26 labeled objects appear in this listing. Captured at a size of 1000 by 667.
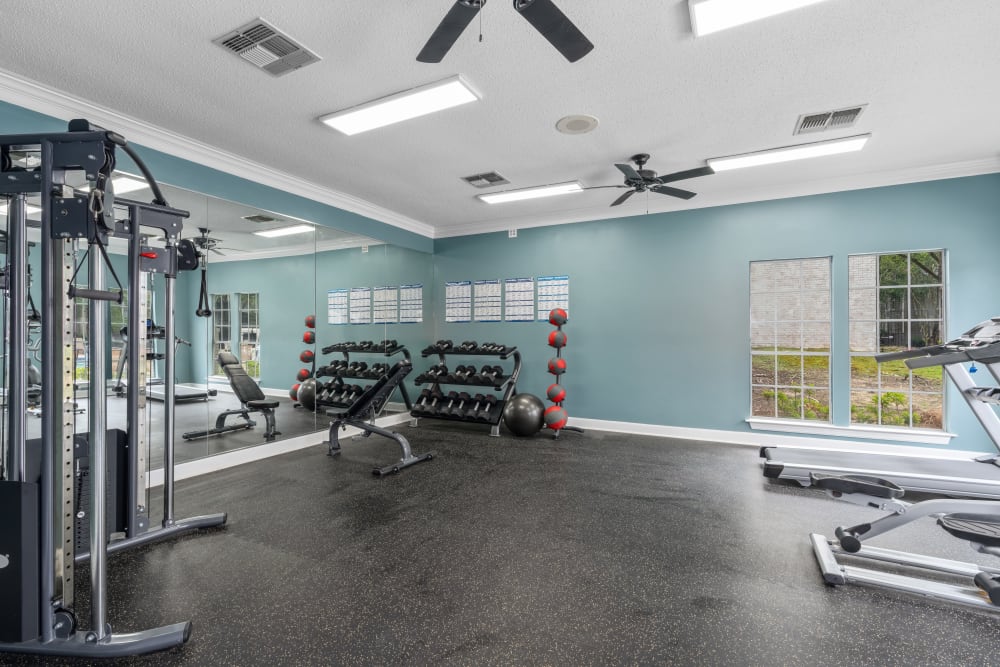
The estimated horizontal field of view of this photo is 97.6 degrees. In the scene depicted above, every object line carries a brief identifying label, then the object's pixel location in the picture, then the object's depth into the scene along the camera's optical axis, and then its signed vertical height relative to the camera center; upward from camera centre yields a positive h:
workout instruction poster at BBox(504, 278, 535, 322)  5.82 +0.47
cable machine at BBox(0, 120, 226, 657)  1.42 -0.33
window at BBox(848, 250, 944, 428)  4.18 +0.14
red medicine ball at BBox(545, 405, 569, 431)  4.88 -0.94
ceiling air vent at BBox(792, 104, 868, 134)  3.06 +1.54
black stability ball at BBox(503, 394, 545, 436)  4.99 -0.93
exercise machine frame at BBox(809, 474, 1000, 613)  1.87 -1.06
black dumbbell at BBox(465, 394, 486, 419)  5.23 -0.86
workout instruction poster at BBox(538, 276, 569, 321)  5.63 +0.53
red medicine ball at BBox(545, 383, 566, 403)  5.04 -0.68
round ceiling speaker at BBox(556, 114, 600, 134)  3.15 +1.56
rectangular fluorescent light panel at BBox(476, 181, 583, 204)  4.61 +1.56
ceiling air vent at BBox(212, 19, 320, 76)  2.26 +1.57
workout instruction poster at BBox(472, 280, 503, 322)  6.04 +0.48
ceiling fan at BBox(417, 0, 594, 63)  1.63 +1.21
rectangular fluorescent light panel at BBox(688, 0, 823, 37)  2.04 +1.53
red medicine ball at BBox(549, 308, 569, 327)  5.19 +0.21
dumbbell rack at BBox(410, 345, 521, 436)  5.19 -0.59
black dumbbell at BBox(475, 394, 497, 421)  5.20 -0.88
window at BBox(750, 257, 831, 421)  4.55 +0.07
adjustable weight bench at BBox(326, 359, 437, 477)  3.87 -0.66
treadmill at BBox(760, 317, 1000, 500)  2.12 -0.94
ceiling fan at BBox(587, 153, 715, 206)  3.52 +1.32
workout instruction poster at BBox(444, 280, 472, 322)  6.26 +0.49
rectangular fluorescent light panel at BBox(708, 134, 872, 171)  3.50 +1.52
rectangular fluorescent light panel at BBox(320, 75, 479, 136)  2.76 +1.55
